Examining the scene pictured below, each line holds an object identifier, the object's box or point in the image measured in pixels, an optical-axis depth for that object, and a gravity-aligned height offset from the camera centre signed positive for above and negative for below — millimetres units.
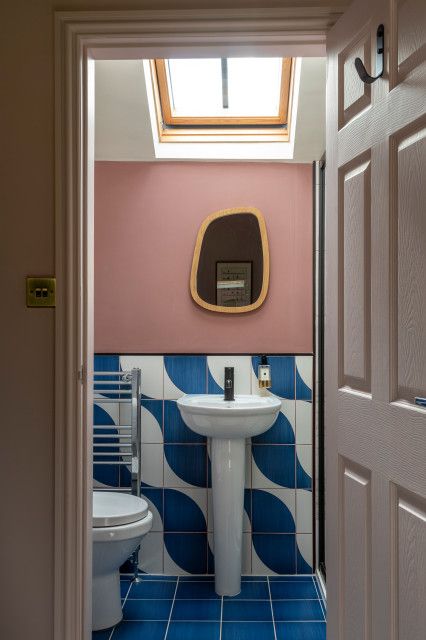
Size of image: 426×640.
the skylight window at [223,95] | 2898 +1108
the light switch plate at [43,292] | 1819 +79
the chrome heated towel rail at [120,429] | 3023 -553
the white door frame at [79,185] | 1791 +400
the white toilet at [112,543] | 2412 -891
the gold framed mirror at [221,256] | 3139 +308
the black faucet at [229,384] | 2986 -318
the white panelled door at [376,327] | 1310 -19
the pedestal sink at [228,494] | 2832 -819
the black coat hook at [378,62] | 1444 +614
